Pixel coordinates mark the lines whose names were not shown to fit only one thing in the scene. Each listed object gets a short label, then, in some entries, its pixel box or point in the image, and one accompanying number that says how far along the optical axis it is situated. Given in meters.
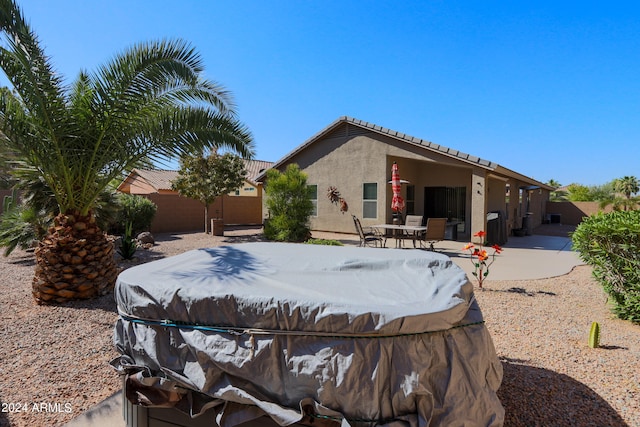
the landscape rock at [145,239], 12.00
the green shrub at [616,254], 4.49
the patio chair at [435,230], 10.01
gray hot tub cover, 1.73
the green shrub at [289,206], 13.19
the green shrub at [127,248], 8.85
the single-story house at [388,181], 13.44
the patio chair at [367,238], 10.68
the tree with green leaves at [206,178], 15.30
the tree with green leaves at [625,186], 31.77
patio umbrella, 12.09
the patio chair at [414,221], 11.98
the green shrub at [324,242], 9.48
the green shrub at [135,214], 13.87
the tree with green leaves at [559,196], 39.60
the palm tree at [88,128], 4.97
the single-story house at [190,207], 17.20
